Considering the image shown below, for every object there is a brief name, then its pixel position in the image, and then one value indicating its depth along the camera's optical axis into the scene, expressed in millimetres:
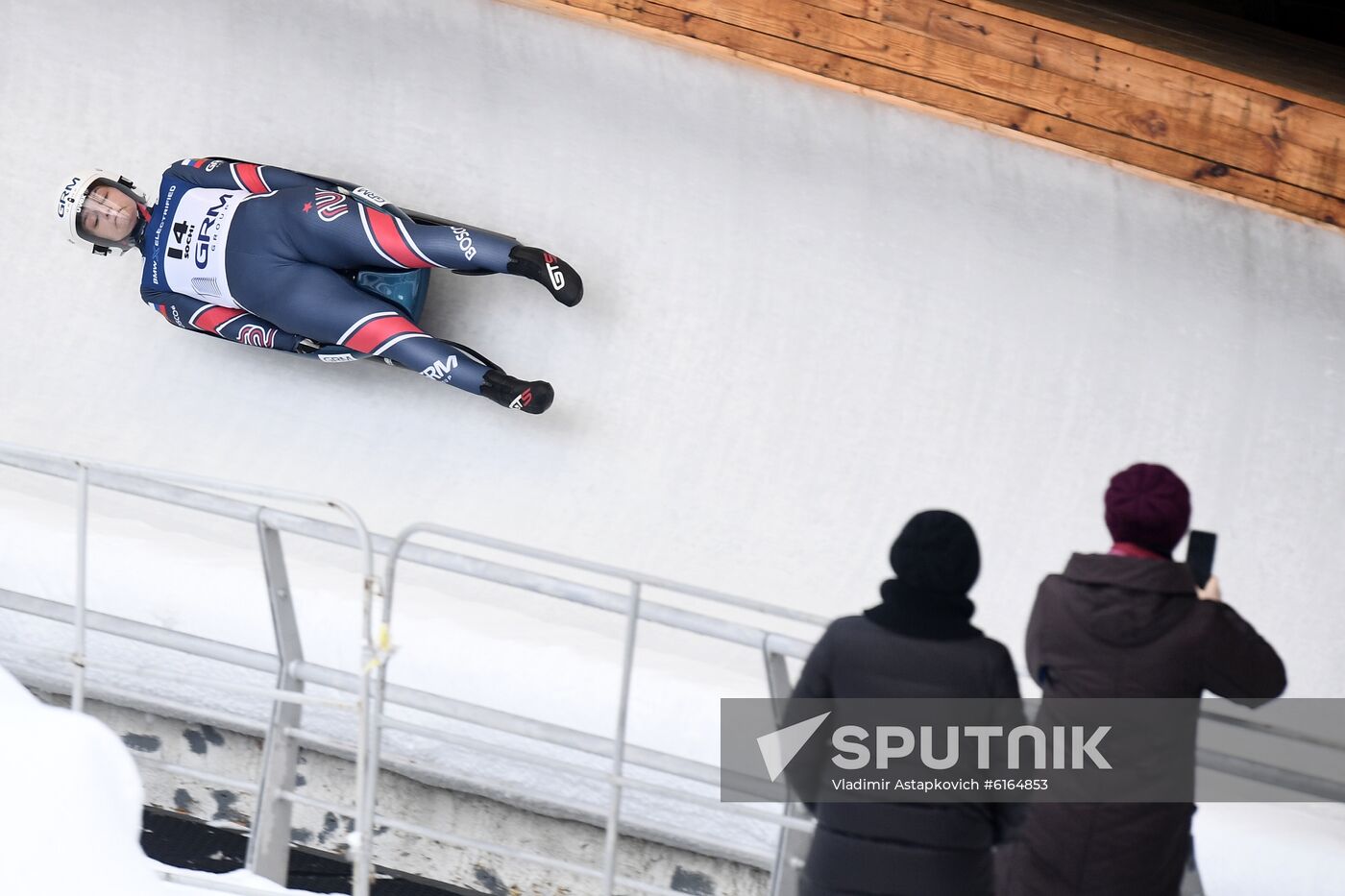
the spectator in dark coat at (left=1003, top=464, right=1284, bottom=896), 31194
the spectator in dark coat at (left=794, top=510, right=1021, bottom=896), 31093
